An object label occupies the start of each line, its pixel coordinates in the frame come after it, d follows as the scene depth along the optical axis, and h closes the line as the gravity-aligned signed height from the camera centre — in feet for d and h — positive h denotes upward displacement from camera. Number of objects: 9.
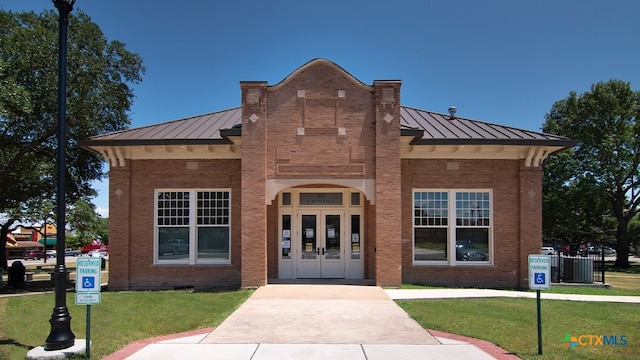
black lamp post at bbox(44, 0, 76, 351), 24.13 -1.11
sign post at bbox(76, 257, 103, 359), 23.32 -4.25
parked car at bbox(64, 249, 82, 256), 256.07 -29.43
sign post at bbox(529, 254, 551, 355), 23.80 -3.85
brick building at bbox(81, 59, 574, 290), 49.19 -1.03
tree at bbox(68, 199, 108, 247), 75.72 -2.94
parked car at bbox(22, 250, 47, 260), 223.51 -26.51
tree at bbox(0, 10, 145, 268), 55.47 +14.65
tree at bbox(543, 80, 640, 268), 119.55 +13.23
